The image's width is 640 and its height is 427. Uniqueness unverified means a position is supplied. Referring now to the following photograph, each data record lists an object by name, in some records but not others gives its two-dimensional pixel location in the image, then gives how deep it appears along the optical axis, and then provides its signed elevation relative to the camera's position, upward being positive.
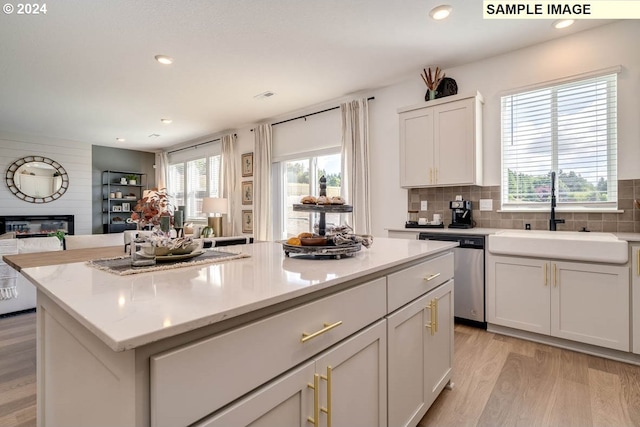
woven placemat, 1.12 -0.20
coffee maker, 3.33 -0.04
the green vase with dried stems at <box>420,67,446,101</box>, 3.50 +1.43
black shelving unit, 7.52 +0.38
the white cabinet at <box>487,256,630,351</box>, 2.31 -0.71
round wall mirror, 6.34 +0.70
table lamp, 5.80 +0.12
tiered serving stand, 1.44 -0.16
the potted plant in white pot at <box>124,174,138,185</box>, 7.92 +0.83
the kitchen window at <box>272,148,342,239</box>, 4.70 +0.44
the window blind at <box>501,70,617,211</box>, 2.85 +0.62
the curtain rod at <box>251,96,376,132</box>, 4.21 +1.49
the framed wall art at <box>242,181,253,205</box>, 5.91 +0.36
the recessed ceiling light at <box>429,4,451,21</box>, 2.49 +1.58
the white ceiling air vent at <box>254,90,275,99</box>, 4.31 +1.60
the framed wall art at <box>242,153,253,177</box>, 5.89 +0.88
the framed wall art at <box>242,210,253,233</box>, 5.91 -0.18
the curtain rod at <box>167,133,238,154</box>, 6.61 +1.47
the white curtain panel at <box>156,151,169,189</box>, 7.84 +1.06
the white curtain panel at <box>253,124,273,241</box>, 5.42 +0.48
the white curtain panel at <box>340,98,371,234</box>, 4.14 +0.68
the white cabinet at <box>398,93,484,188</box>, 3.20 +0.72
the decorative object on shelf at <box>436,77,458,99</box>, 3.50 +1.35
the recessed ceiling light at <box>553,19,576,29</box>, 2.70 +1.59
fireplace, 6.16 -0.23
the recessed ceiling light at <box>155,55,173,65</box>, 3.25 +1.58
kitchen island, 0.63 -0.33
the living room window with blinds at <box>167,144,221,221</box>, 6.73 +0.73
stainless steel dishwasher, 2.90 -0.64
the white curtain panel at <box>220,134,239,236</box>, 6.11 +0.64
